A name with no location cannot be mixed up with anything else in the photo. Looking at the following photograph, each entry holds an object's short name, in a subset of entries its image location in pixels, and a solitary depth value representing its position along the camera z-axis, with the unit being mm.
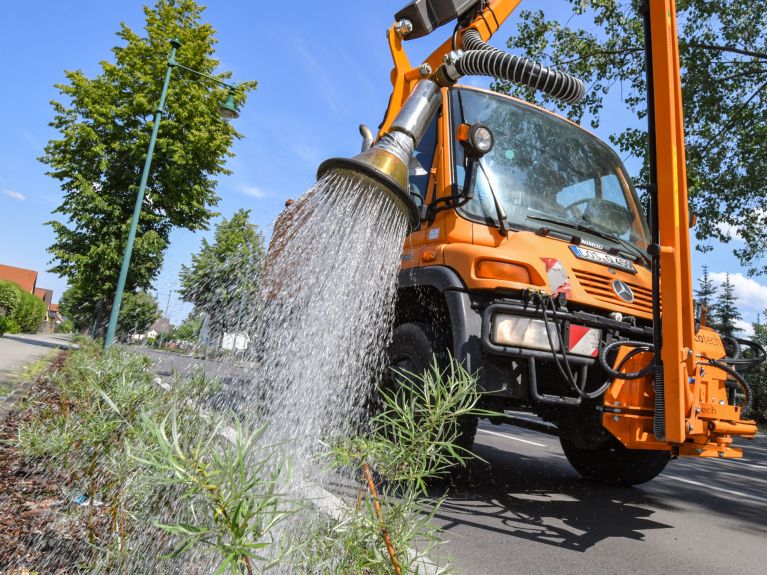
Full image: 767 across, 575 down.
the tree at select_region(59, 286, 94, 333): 18492
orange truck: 3244
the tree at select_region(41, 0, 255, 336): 16594
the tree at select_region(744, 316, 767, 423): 26609
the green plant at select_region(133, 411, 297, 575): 975
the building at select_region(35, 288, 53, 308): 99062
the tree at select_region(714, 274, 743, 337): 37750
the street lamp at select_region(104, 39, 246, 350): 12547
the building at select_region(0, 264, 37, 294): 71000
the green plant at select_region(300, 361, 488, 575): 1389
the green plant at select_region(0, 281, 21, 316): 33656
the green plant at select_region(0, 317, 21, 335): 27981
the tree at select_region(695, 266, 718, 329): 37906
